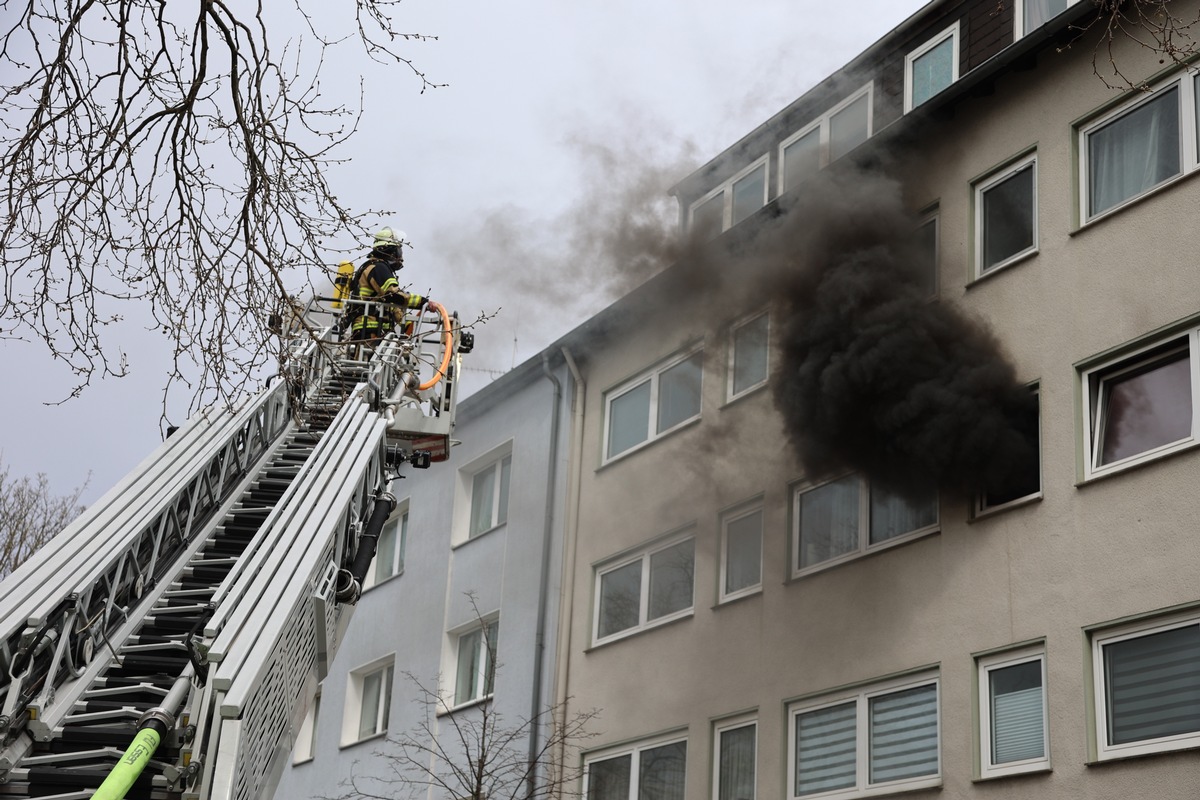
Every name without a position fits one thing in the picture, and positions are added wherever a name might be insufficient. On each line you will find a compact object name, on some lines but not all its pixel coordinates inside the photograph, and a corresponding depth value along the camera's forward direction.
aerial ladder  6.88
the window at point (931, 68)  16.52
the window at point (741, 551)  15.80
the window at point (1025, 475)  12.70
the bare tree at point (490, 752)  16.75
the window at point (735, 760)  14.75
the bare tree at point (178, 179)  7.19
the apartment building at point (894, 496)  11.59
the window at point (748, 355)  16.83
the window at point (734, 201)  19.09
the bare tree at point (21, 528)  25.72
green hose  5.98
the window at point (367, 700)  21.72
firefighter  15.39
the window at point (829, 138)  17.64
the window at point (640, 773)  15.74
